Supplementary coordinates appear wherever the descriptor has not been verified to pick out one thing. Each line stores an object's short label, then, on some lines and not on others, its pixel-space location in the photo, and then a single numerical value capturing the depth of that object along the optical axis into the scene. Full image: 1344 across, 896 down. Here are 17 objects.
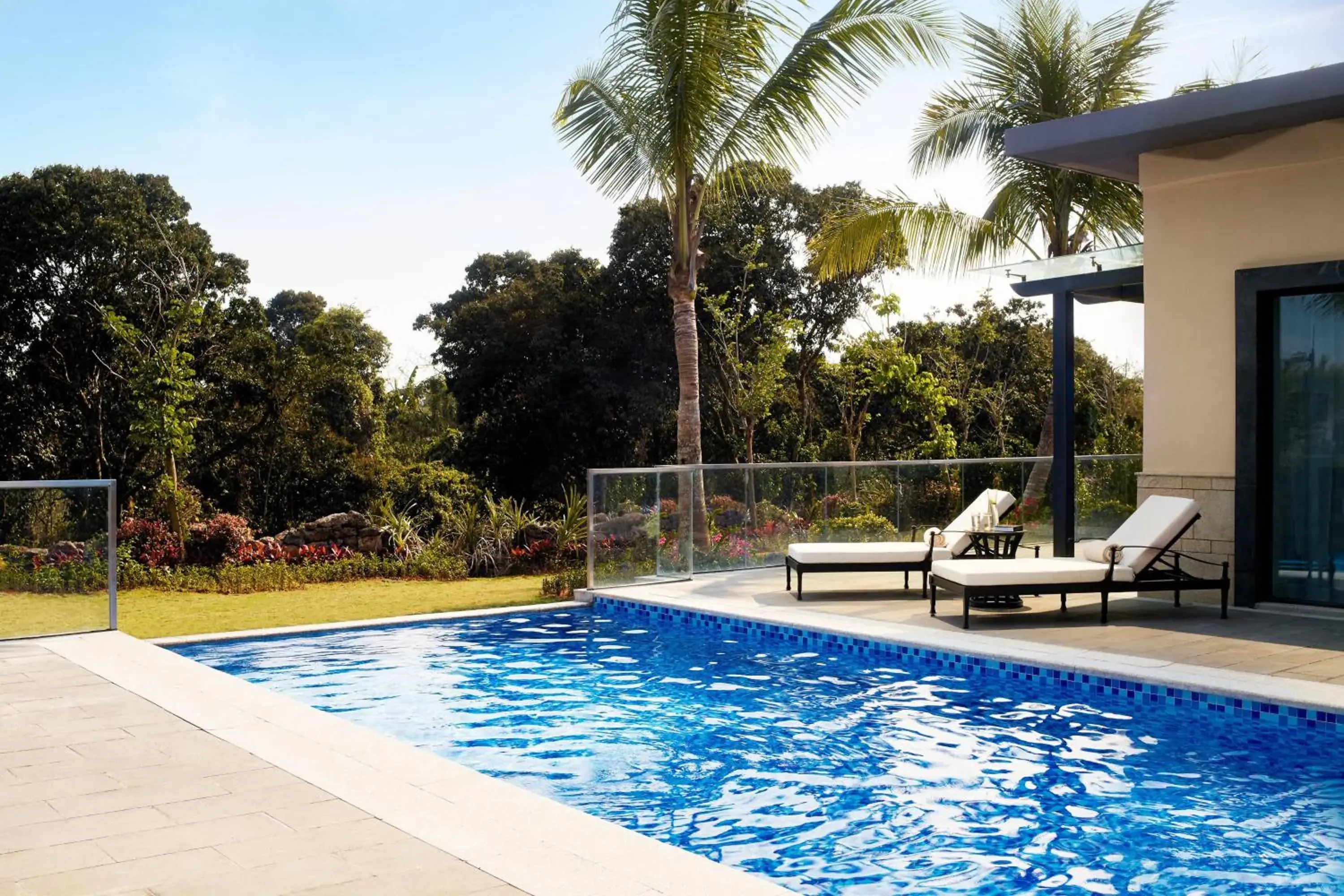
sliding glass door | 9.41
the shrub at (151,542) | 14.95
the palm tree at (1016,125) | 15.15
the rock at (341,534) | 16.08
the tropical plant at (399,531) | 15.89
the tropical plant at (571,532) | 15.38
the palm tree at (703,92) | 12.77
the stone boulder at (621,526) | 11.88
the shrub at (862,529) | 13.27
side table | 10.01
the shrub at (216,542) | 15.26
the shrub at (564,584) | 12.62
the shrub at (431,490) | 20.34
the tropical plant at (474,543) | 15.33
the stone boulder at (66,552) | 8.93
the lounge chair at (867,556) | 10.84
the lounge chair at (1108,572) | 8.98
